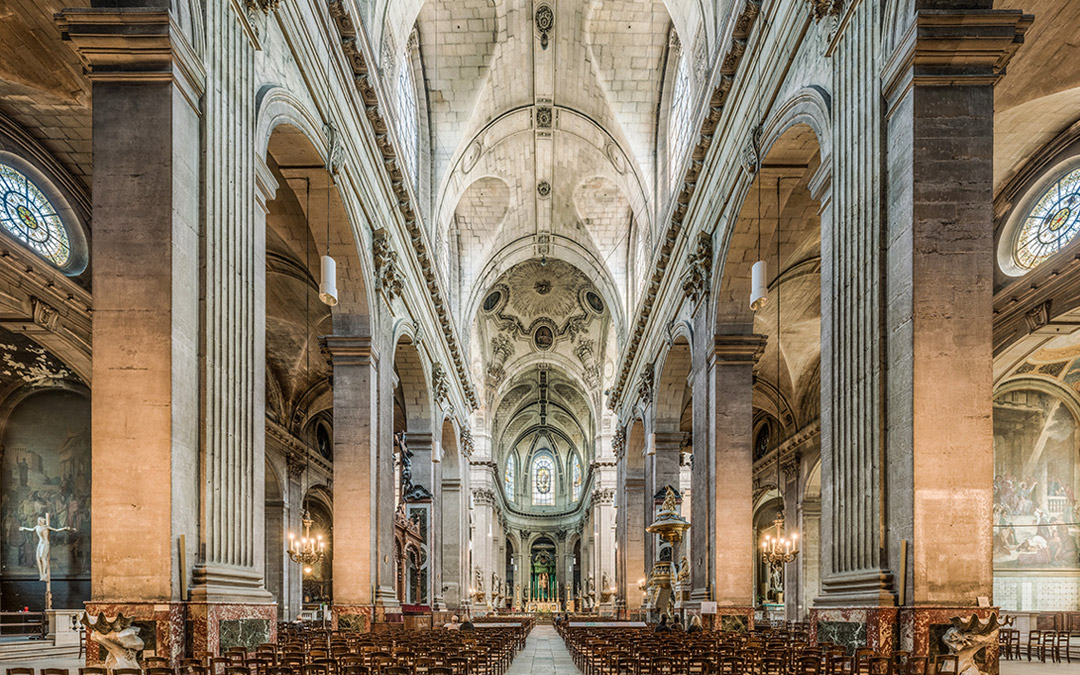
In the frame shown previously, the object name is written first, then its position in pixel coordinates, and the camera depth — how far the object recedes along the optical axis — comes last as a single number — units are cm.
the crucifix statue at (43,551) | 2094
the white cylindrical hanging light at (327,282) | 1192
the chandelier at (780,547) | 1958
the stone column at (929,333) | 798
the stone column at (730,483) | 1625
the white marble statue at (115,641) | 745
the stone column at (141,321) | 786
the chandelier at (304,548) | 1942
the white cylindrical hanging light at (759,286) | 1212
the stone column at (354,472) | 1692
